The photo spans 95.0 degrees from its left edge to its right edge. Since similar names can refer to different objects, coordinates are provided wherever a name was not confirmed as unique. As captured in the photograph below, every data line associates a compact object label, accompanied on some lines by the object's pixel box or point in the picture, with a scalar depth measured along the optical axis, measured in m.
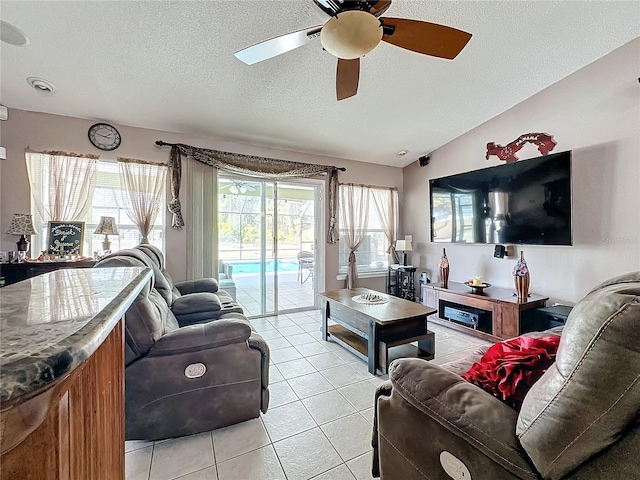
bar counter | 0.32
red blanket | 1.08
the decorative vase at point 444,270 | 4.22
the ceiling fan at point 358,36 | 1.55
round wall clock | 3.30
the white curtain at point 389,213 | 5.23
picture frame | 3.08
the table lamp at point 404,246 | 4.97
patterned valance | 3.63
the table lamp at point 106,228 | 3.11
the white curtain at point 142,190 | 3.42
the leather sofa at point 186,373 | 1.71
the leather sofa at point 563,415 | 0.73
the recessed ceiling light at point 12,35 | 2.09
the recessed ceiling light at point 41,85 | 2.64
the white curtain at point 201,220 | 3.75
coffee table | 2.62
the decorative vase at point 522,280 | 3.30
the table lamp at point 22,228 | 2.87
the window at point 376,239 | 5.17
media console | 3.24
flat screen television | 3.17
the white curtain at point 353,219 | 4.85
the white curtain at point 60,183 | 3.10
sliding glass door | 4.14
